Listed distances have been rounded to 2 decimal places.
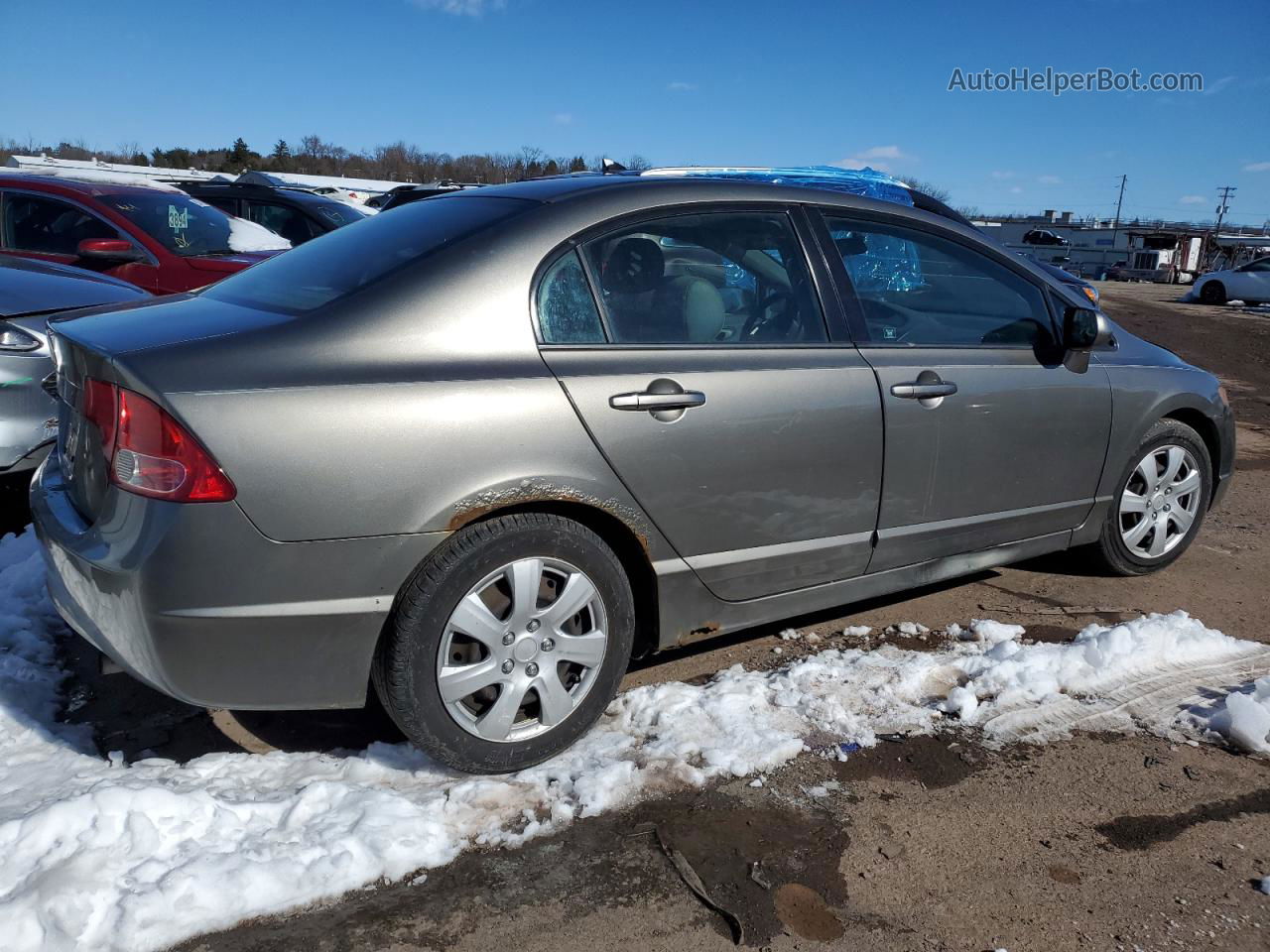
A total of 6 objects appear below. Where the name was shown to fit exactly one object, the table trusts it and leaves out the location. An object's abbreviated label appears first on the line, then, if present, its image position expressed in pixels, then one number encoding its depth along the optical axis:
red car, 6.98
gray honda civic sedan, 2.46
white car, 25.11
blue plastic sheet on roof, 8.42
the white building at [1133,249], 53.75
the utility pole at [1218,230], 60.38
